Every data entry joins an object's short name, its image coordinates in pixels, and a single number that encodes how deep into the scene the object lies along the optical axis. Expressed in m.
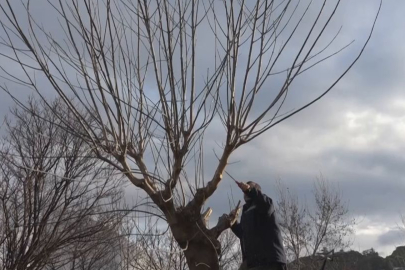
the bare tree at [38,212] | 17.50
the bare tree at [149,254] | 10.76
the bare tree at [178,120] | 5.25
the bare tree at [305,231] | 23.08
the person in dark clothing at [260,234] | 5.53
